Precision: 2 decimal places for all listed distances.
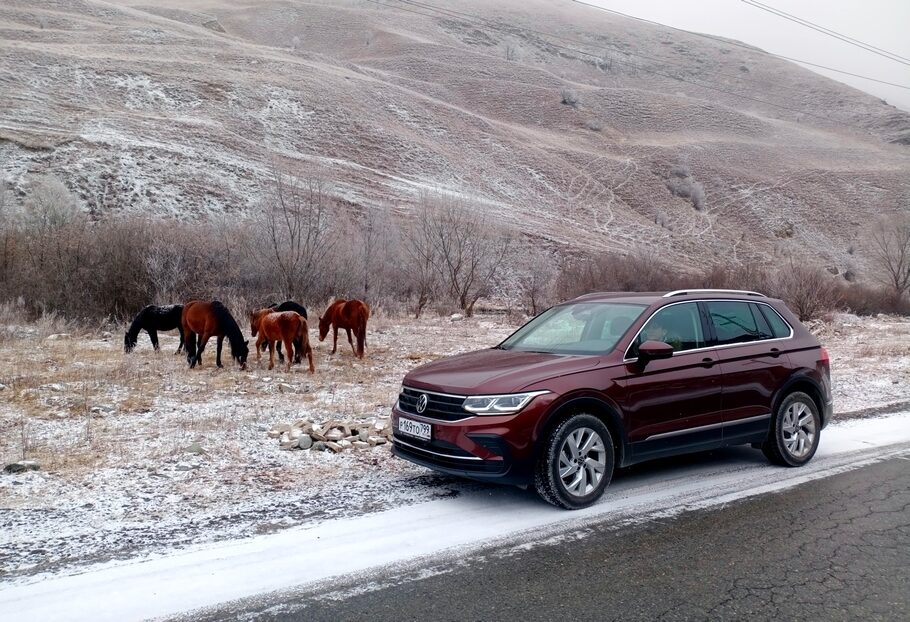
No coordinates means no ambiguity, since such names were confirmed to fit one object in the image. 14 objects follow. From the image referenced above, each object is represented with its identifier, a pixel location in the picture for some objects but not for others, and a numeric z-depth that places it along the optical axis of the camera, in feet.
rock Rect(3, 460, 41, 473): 22.33
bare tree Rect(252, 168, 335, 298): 77.10
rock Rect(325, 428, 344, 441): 27.14
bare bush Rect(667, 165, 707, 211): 211.82
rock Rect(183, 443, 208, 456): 24.77
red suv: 19.26
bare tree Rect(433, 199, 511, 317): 92.48
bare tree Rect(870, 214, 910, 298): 118.62
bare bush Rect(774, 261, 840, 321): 88.94
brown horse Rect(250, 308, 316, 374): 41.75
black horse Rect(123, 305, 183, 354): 48.39
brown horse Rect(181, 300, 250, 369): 42.75
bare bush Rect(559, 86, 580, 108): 282.77
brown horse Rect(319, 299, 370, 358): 49.11
